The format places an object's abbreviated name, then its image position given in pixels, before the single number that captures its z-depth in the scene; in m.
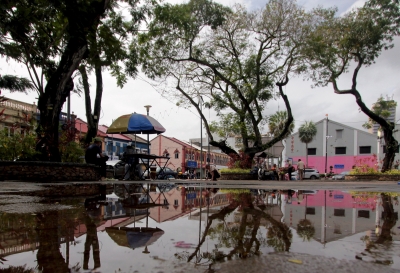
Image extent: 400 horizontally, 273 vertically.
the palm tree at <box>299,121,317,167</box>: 52.78
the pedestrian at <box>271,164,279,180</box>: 22.53
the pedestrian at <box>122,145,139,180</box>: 11.51
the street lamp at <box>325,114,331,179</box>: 50.02
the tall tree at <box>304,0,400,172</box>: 17.17
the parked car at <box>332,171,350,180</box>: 37.26
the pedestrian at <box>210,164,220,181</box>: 17.58
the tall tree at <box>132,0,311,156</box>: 17.34
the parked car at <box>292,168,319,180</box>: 38.36
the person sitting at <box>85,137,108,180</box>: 10.01
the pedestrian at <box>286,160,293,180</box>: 23.91
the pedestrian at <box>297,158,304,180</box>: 24.02
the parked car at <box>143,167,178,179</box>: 16.43
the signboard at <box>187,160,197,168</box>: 55.62
